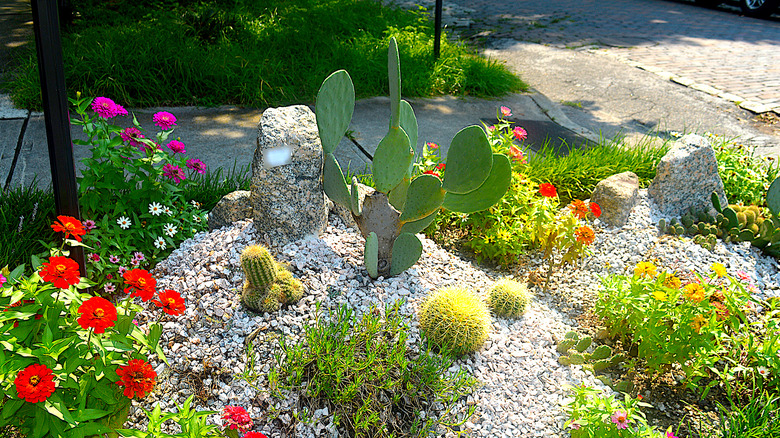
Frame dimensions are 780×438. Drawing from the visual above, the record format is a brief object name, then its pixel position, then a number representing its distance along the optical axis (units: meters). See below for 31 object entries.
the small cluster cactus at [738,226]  3.66
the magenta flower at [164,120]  3.09
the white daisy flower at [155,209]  3.08
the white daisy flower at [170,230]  3.13
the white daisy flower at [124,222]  2.99
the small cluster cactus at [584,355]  2.69
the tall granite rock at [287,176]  2.97
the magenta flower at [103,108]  2.95
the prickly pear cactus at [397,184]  2.59
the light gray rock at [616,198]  3.80
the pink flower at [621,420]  2.11
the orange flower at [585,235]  3.21
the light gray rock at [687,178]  3.87
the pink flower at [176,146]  3.17
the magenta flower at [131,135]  3.06
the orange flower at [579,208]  3.23
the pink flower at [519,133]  3.79
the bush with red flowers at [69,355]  1.79
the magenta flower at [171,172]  3.17
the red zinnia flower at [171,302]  2.07
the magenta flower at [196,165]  3.29
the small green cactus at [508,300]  2.87
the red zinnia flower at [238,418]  2.01
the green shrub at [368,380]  2.28
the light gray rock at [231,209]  3.26
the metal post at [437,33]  6.54
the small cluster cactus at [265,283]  2.54
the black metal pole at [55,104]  2.28
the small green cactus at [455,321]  2.54
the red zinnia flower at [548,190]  3.22
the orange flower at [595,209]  3.27
